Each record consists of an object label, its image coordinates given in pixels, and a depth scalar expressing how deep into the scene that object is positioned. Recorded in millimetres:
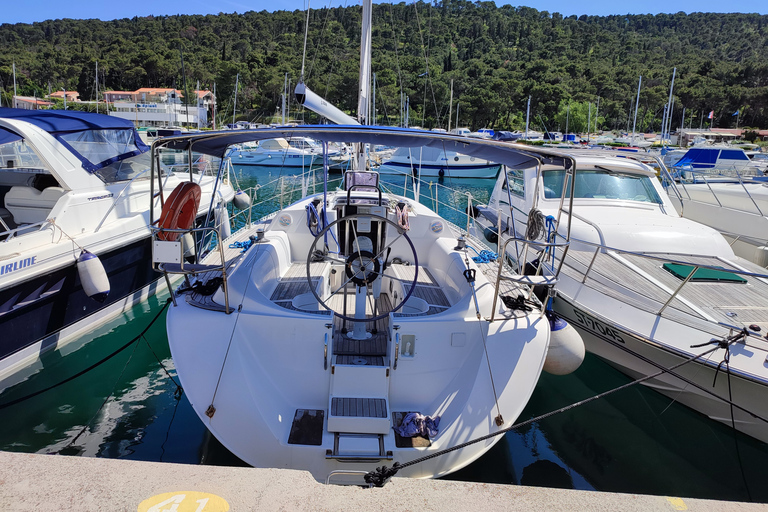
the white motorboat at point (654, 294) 4121
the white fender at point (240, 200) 11125
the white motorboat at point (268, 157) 26906
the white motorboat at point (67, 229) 4859
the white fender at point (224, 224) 9015
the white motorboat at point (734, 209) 7398
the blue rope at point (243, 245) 5543
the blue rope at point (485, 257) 5112
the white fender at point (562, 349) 3936
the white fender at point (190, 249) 7062
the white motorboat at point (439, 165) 24531
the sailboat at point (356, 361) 2967
